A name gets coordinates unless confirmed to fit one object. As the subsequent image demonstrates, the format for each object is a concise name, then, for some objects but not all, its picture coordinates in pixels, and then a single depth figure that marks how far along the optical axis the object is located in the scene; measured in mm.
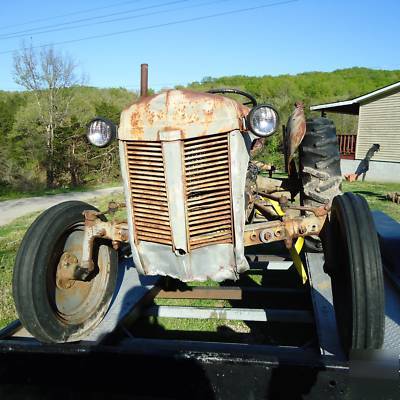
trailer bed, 1798
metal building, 18505
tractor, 2176
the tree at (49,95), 22984
